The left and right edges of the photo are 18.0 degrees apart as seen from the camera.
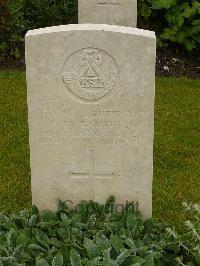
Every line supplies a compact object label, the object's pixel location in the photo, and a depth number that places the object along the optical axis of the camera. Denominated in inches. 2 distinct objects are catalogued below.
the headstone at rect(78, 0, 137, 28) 281.7
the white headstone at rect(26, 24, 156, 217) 146.9
